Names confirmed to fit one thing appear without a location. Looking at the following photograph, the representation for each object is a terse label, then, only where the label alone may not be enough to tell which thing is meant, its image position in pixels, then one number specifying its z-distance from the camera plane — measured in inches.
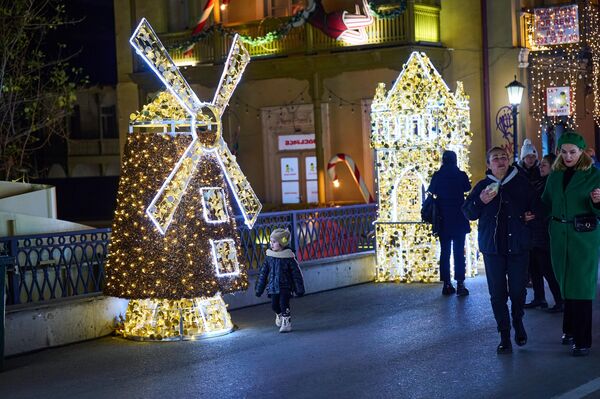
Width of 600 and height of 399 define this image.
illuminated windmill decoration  430.9
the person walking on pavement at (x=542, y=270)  478.6
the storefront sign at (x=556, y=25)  970.7
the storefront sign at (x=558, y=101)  1000.9
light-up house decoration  594.5
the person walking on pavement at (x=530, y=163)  513.9
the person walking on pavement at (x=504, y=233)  376.8
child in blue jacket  446.6
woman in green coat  370.0
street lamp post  822.0
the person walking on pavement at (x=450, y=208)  545.0
